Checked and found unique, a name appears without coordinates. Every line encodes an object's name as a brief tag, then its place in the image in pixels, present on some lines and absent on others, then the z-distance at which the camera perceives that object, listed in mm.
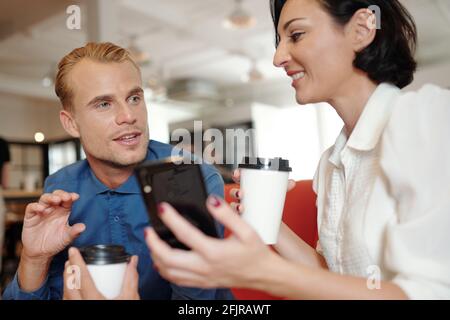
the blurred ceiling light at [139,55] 4785
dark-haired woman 536
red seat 1229
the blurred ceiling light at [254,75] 5891
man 974
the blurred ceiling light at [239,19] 4043
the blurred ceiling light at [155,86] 5962
